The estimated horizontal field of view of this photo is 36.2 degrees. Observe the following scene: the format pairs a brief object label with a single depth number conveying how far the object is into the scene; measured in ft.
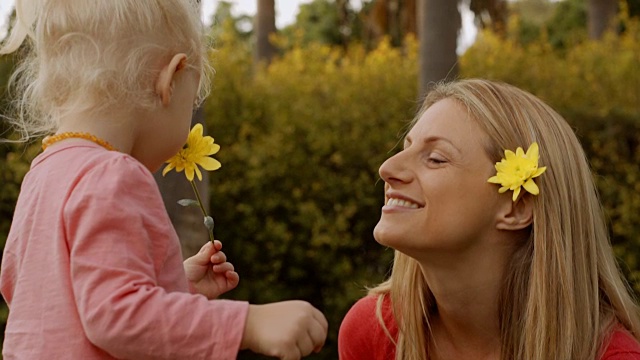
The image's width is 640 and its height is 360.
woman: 8.74
